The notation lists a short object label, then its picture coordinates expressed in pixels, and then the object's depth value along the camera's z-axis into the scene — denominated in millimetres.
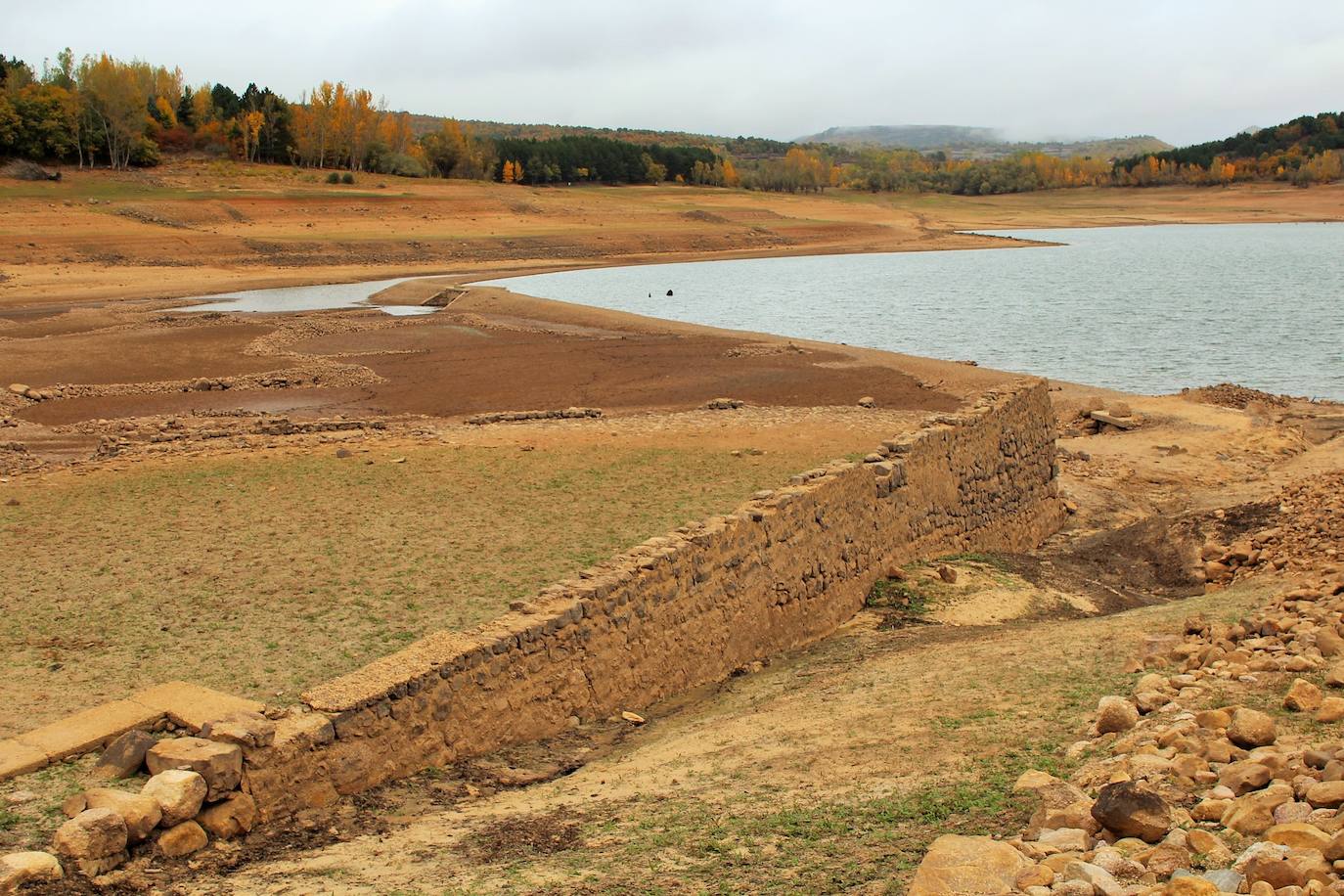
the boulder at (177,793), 6324
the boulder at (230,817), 6543
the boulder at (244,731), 6742
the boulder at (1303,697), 6465
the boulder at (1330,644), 7459
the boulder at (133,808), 6125
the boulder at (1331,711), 6258
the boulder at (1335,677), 6781
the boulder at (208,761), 6551
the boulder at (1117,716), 6719
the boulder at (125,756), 6891
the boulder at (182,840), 6270
